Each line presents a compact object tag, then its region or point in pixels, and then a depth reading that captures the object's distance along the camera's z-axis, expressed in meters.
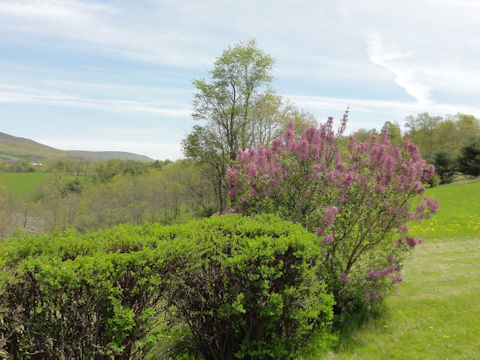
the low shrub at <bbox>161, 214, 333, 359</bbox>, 3.37
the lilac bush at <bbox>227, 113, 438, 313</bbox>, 5.42
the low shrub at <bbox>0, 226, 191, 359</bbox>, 2.51
